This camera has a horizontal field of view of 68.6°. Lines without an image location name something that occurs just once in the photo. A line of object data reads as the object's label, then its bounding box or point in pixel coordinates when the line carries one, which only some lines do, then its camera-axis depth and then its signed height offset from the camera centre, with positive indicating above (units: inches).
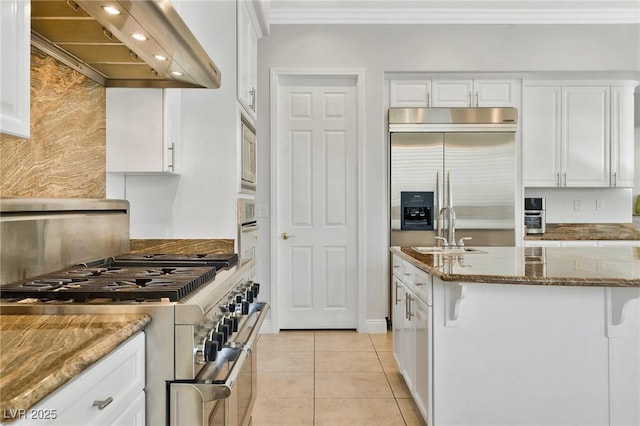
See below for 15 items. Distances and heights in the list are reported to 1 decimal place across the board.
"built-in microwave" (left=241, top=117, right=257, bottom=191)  111.4 +15.3
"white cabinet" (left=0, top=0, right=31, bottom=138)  42.1 +13.8
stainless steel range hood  56.2 +25.2
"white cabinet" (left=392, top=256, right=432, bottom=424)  86.3 -24.5
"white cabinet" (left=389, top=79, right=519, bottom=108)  175.9 +46.4
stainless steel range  48.0 -9.2
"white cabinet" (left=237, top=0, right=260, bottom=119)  108.9 +41.0
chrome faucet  128.0 -3.7
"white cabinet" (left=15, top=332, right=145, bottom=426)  31.4 -14.0
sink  118.6 -8.9
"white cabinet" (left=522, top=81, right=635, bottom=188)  179.2 +31.7
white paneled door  175.6 +4.9
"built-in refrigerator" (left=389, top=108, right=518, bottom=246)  173.0 +16.6
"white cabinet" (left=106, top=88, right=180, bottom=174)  91.4 +16.8
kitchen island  79.7 -22.9
